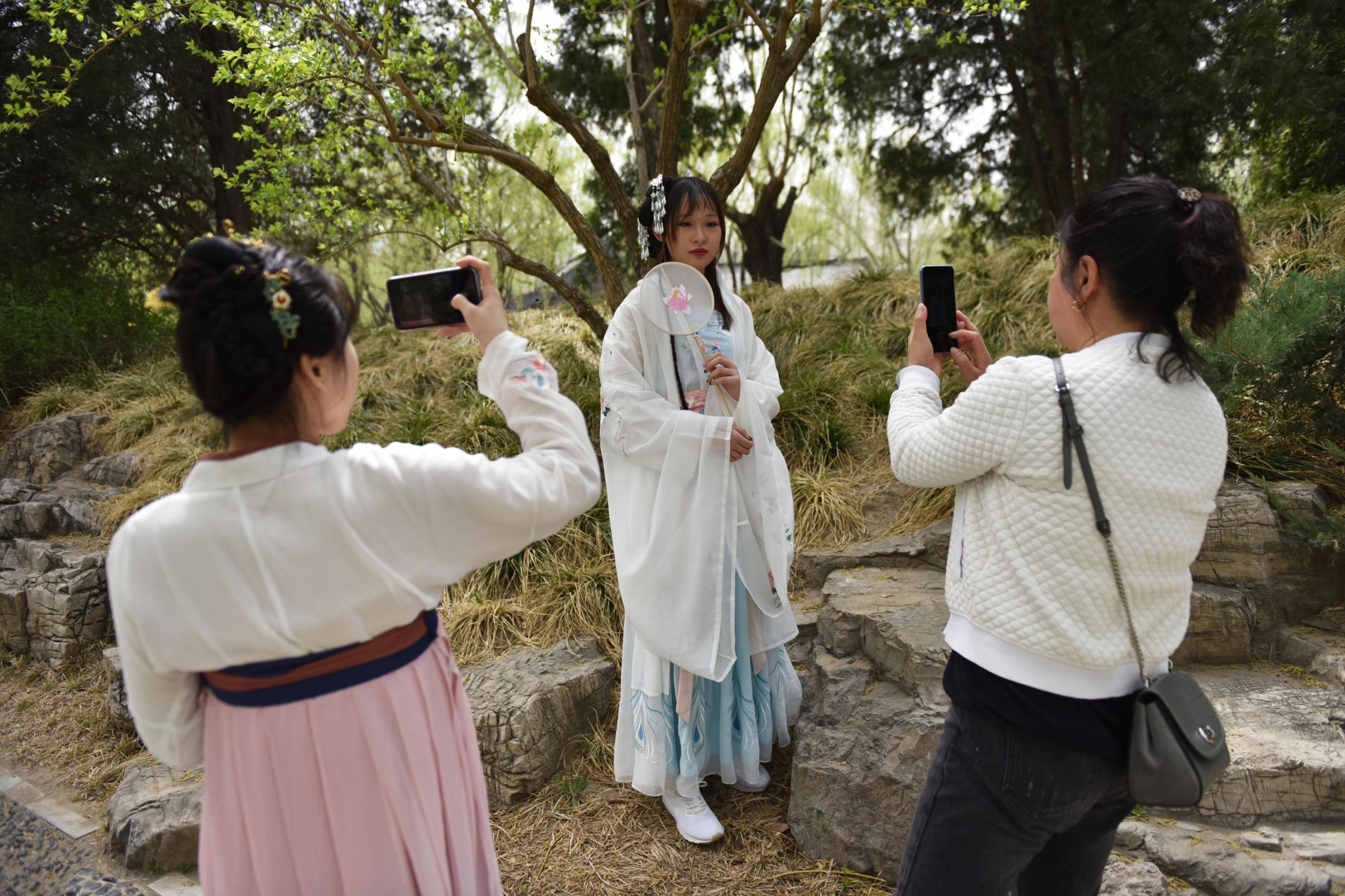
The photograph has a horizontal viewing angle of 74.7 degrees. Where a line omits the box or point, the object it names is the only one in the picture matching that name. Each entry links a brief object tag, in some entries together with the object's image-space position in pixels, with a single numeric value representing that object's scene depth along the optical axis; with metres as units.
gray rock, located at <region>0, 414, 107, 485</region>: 6.70
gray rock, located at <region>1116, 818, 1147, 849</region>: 2.36
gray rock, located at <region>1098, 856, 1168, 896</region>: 2.18
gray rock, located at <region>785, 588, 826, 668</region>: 3.38
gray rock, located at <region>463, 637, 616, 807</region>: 3.22
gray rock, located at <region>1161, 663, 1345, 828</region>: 2.37
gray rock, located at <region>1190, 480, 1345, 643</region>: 2.99
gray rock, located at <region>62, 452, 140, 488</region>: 6.29
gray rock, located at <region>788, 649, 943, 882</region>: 2.56
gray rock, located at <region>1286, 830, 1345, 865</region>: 2.23
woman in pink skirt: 1.13
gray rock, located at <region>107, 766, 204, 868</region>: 3.00
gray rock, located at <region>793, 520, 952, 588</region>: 3.61
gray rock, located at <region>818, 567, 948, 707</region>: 2.73
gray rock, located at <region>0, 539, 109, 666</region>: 4.71
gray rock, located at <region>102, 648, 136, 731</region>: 4.07
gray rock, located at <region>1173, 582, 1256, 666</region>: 2.90
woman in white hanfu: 2.68
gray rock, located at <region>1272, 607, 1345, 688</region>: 2.74
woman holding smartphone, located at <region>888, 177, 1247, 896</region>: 1.32
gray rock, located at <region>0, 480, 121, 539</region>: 5.48
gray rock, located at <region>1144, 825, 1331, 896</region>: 2.13
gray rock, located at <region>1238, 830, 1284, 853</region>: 2.27
